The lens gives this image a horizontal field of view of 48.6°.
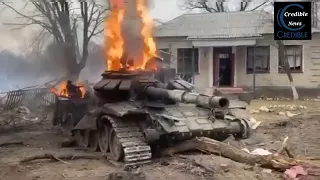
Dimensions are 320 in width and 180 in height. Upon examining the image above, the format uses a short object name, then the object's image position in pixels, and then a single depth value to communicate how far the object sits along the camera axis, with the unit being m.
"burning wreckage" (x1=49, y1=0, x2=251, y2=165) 5.80
